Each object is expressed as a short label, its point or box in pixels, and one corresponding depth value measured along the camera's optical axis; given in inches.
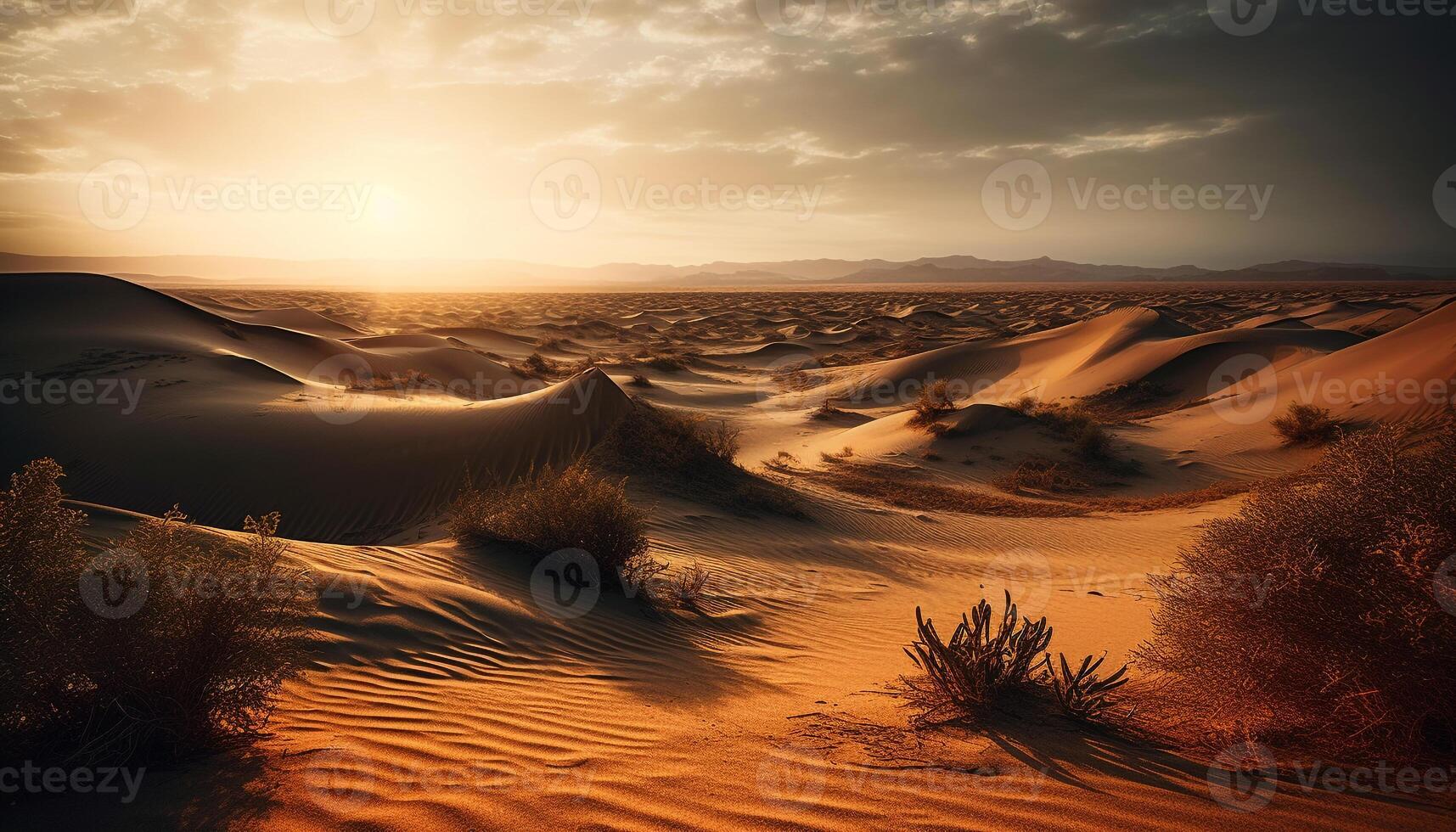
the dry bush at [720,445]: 477.1
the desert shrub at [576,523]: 254.4
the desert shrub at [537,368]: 957.8
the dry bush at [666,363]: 1109.7
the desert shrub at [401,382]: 745.0
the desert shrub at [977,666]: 141.8
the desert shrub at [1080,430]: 583.2
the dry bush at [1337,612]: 102.3
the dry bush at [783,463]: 579.0
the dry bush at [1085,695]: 134.9
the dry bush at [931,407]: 671.1
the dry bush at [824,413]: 824.9
